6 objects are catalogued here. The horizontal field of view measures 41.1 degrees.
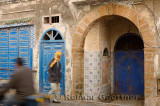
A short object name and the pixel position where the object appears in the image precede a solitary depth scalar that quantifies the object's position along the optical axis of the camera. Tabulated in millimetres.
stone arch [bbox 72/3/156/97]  6637
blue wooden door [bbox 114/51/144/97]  9211
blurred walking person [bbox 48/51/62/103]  7414
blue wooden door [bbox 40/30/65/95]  8375
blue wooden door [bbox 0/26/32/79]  9273
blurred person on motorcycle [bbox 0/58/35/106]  3996
